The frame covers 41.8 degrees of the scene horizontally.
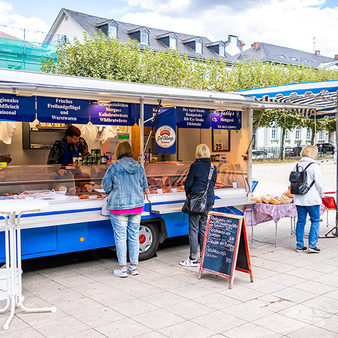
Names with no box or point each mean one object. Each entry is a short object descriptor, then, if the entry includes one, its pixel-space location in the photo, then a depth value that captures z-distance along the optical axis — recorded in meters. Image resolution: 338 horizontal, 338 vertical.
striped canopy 7.19
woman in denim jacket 5.63
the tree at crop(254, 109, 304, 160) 31.33
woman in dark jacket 6.05
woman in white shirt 6.72
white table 4.26
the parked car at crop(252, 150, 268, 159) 37.53
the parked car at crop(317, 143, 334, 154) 41.97
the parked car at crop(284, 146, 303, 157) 40.69
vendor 7.73
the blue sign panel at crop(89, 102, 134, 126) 6.54
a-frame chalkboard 5.33
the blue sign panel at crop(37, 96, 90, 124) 5.96
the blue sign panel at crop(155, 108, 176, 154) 7.02
